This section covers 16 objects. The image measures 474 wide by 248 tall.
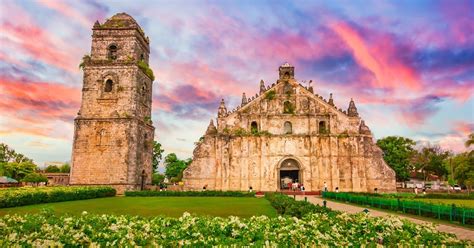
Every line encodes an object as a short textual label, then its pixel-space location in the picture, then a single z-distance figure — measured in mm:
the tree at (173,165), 75125
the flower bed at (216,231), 6070
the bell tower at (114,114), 34062
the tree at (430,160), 67875
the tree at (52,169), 89738
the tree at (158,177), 76338
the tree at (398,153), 56531
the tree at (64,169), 91375
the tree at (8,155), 74500
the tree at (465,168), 43869
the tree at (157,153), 58938
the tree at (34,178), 57312
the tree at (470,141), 39284
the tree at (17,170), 63000
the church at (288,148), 37906
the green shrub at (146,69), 37569
